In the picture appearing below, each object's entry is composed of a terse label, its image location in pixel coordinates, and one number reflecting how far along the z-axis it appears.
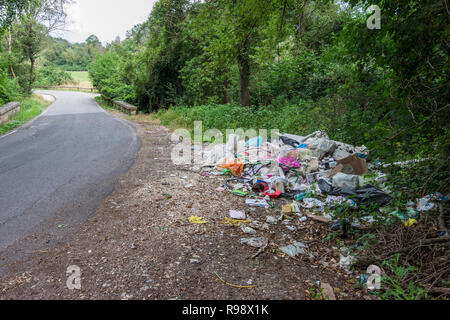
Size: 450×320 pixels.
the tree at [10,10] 10.15
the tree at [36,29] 22.14
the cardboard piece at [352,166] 5.36
